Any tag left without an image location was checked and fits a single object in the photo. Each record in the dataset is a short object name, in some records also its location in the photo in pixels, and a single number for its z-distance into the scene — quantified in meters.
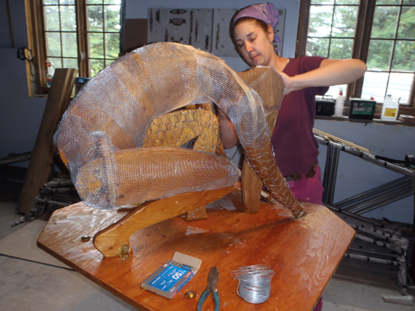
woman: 1.12
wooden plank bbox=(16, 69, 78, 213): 3.03
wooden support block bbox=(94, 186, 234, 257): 0.81
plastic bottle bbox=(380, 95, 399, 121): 2.63
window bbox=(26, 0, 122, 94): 3.50
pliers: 0.66
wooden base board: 0.70
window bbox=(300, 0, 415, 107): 2.71
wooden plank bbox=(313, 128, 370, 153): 2.36
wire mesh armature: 0.71
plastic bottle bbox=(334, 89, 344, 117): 2.74
